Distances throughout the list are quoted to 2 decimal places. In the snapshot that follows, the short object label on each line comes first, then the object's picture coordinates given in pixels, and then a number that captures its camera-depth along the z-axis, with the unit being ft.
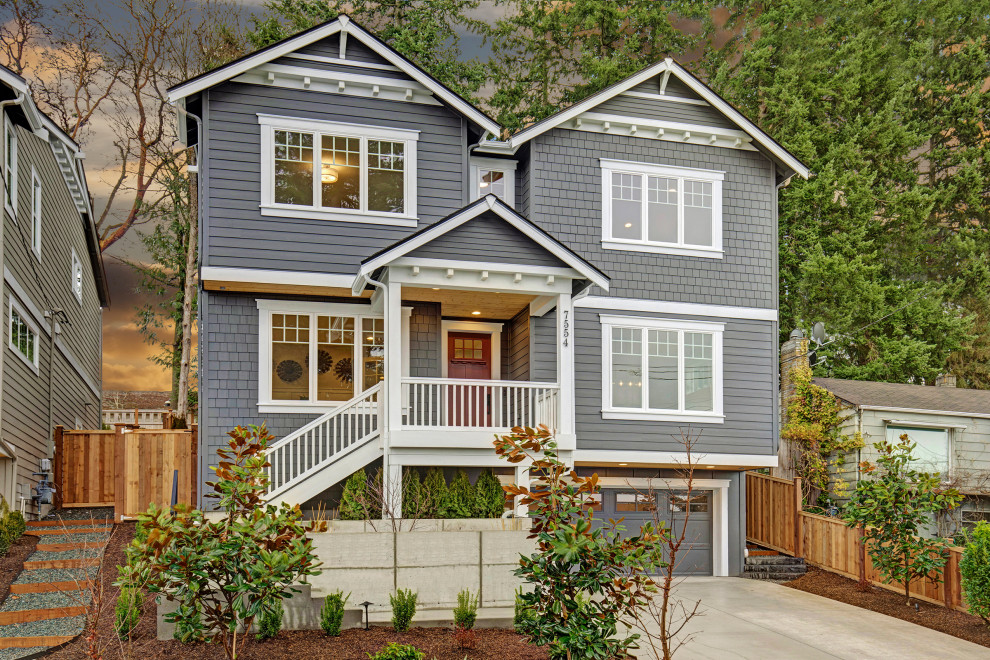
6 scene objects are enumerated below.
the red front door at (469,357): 54.65
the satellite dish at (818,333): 65.67
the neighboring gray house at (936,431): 65.21
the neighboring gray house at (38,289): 49.55
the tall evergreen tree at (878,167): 84.79
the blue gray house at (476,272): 45.27
